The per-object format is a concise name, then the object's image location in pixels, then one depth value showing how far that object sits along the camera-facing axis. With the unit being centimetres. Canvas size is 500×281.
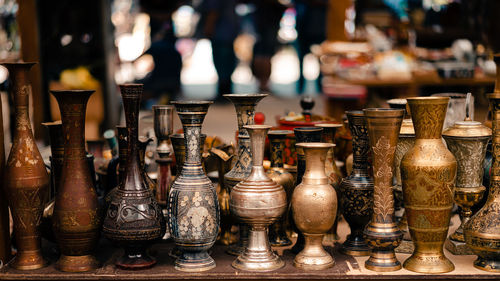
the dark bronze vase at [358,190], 168
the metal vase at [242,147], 168
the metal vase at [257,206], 159
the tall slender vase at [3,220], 170
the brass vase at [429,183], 158
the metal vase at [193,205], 159
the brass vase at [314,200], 159
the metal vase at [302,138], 165
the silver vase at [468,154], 166
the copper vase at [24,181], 165
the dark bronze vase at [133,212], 160
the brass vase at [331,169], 174
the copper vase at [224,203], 173
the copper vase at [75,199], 160
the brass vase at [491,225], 159
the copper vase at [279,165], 171
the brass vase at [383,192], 159
